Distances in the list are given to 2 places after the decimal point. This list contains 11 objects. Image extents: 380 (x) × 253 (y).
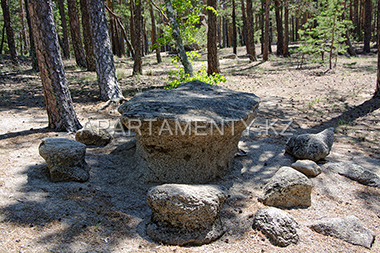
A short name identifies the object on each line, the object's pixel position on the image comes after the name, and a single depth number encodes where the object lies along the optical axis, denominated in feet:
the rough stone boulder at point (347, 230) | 9.39
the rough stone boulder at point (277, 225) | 9.16
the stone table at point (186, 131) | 10.96
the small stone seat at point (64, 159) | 11.33
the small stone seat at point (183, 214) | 8.71
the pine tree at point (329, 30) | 39.34
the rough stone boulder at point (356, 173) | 13.08
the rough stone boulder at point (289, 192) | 11.18
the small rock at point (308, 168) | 13.51
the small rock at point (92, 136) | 15.88
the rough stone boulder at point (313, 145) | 14.78
